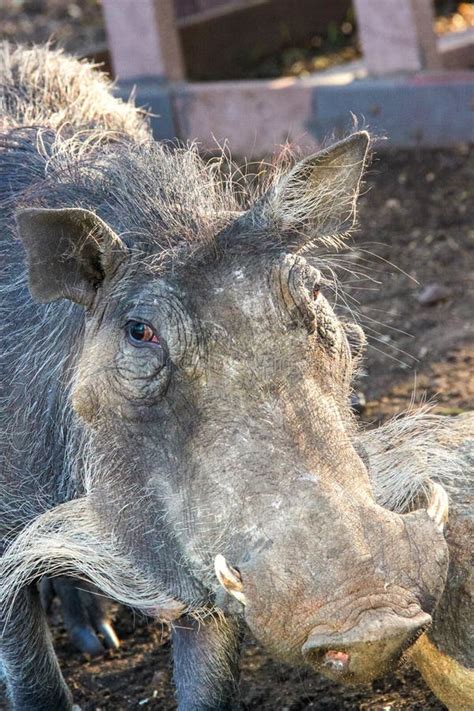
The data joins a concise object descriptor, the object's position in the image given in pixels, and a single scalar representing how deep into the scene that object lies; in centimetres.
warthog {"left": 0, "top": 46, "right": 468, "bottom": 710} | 520
